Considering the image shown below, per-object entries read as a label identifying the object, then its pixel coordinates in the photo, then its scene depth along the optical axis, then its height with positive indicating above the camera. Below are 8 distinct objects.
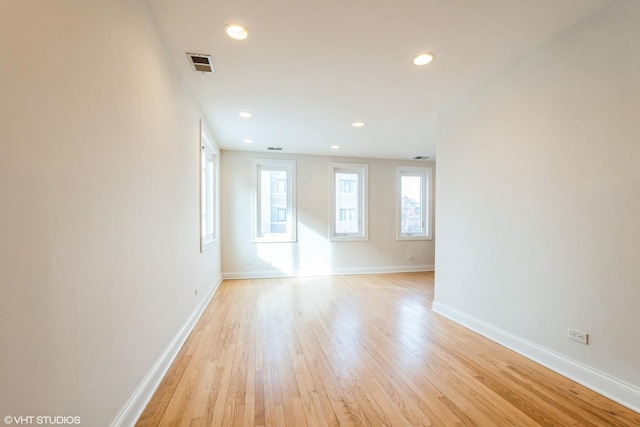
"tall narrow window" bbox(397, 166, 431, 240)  6.30 +0.13
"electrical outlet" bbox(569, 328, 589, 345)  1.91 -0.89
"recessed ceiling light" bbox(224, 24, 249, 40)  1.94 +1.26
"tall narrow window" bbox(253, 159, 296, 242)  5.64 +0.13
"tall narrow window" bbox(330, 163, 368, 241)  6.00 +0.14
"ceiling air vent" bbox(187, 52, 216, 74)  2.29 +1.24
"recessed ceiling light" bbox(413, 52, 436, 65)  2.27 +1.25
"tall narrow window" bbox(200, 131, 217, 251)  4.26 +0.27
